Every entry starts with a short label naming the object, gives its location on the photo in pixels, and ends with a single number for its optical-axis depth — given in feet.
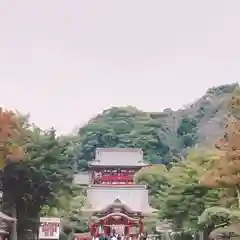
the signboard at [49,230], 84.33
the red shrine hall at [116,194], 164.66
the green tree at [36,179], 97.50
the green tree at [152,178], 184.83
